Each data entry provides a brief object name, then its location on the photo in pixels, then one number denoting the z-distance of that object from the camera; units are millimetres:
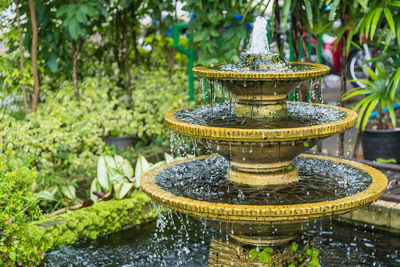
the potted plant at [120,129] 7131
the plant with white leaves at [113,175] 5418
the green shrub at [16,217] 3887
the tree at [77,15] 6371
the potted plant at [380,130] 5562
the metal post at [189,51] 7227
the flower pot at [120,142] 7336
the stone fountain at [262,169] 3279
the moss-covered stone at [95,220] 4652
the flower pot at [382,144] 6656
